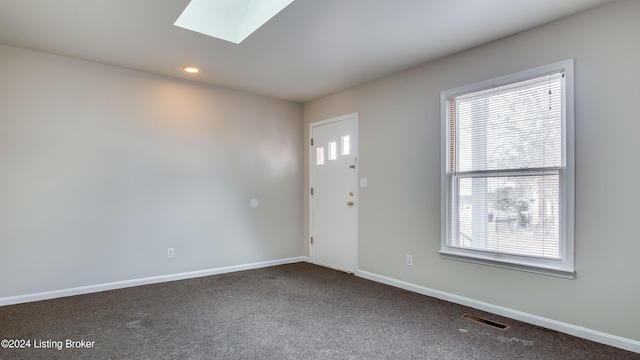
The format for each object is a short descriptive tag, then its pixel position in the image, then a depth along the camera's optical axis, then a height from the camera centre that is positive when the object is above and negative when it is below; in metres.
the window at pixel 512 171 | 2.58 +0.07
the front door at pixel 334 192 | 4.41 -0.18
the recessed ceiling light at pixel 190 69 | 3.68 +1.26
